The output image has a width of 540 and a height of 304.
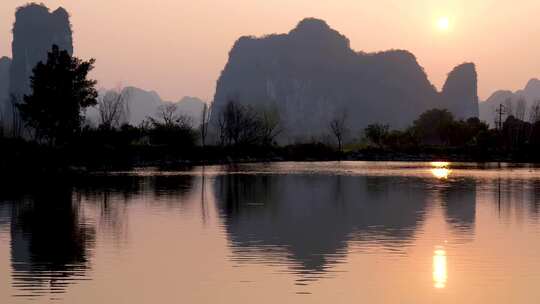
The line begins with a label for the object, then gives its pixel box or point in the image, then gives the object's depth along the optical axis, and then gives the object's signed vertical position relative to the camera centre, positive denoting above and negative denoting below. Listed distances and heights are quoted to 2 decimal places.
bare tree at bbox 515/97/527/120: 133.15 +8.52
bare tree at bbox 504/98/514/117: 129.86 +8.39
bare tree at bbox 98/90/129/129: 68.34 +5.19
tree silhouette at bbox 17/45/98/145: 55.50 +4.47
